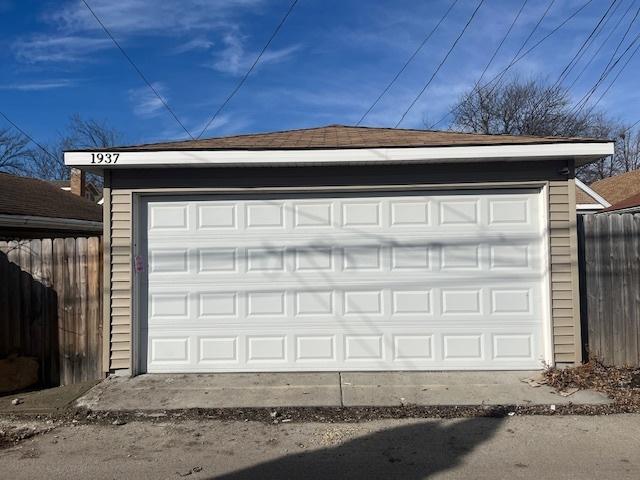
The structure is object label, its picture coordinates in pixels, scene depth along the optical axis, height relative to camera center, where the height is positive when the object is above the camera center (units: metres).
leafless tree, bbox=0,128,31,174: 34.04 +7.16
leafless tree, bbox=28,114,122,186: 37.09 +7.13
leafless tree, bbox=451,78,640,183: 31.27 +9.14
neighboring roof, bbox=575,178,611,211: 18.44 +2.38
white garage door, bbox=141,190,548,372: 6.79 -0.15
